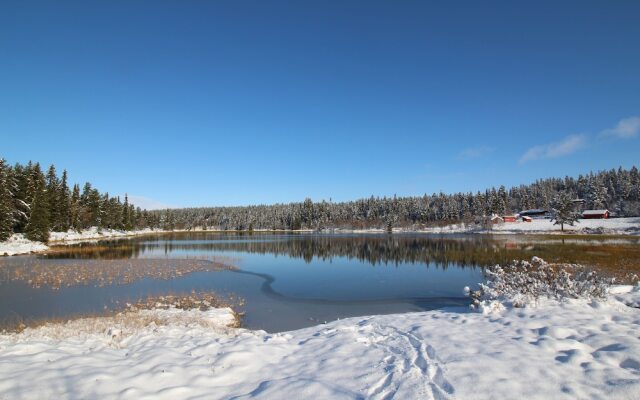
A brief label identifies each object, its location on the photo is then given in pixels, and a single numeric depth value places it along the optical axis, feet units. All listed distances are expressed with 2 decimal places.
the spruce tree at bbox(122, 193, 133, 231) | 406.99
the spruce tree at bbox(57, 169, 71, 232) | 264.48
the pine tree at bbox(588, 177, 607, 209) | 420.93
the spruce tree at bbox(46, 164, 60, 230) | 244.01
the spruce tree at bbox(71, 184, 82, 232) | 303.07
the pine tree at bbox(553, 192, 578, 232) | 305.12
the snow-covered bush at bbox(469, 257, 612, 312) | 48.96
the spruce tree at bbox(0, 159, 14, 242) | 170.19
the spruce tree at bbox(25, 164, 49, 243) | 199.72
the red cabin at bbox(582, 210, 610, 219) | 375.02
